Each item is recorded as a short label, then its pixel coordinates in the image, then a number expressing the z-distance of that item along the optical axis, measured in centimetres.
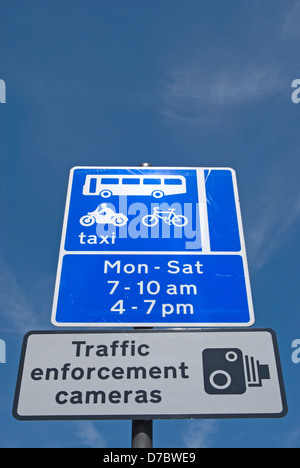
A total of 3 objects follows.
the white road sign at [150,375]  191
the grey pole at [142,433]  189
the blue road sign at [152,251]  240
